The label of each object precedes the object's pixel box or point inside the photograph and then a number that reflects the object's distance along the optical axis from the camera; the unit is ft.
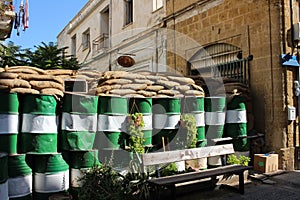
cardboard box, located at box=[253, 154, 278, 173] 20.42
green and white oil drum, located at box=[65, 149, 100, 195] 14.82
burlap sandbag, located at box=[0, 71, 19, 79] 13.85
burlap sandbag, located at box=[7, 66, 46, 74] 14.92
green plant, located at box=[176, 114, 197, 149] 17.98
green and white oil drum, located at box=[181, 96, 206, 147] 19.33
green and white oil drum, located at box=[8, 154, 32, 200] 13.03
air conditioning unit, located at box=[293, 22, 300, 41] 21.50
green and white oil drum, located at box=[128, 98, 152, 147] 16.80
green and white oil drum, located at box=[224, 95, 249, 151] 20.99
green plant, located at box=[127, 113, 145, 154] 16.08
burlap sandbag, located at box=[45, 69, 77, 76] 17.32
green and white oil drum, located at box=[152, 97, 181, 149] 17.74
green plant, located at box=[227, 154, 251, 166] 19.77
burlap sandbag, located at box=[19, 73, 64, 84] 14.33
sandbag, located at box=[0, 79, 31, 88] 13.60
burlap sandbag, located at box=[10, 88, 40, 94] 13.71
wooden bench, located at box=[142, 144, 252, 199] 14.67
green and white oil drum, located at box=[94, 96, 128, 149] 15.53
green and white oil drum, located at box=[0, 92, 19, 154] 13.15
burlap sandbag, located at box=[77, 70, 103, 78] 18.75
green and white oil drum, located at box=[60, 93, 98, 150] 14.53
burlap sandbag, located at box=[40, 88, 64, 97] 14.34
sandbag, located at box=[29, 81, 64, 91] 14.30
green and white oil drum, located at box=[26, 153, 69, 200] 13.80
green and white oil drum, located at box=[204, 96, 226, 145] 20.36
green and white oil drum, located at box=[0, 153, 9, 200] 11.60
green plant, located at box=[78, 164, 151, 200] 13.71
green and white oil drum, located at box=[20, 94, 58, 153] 13.64
